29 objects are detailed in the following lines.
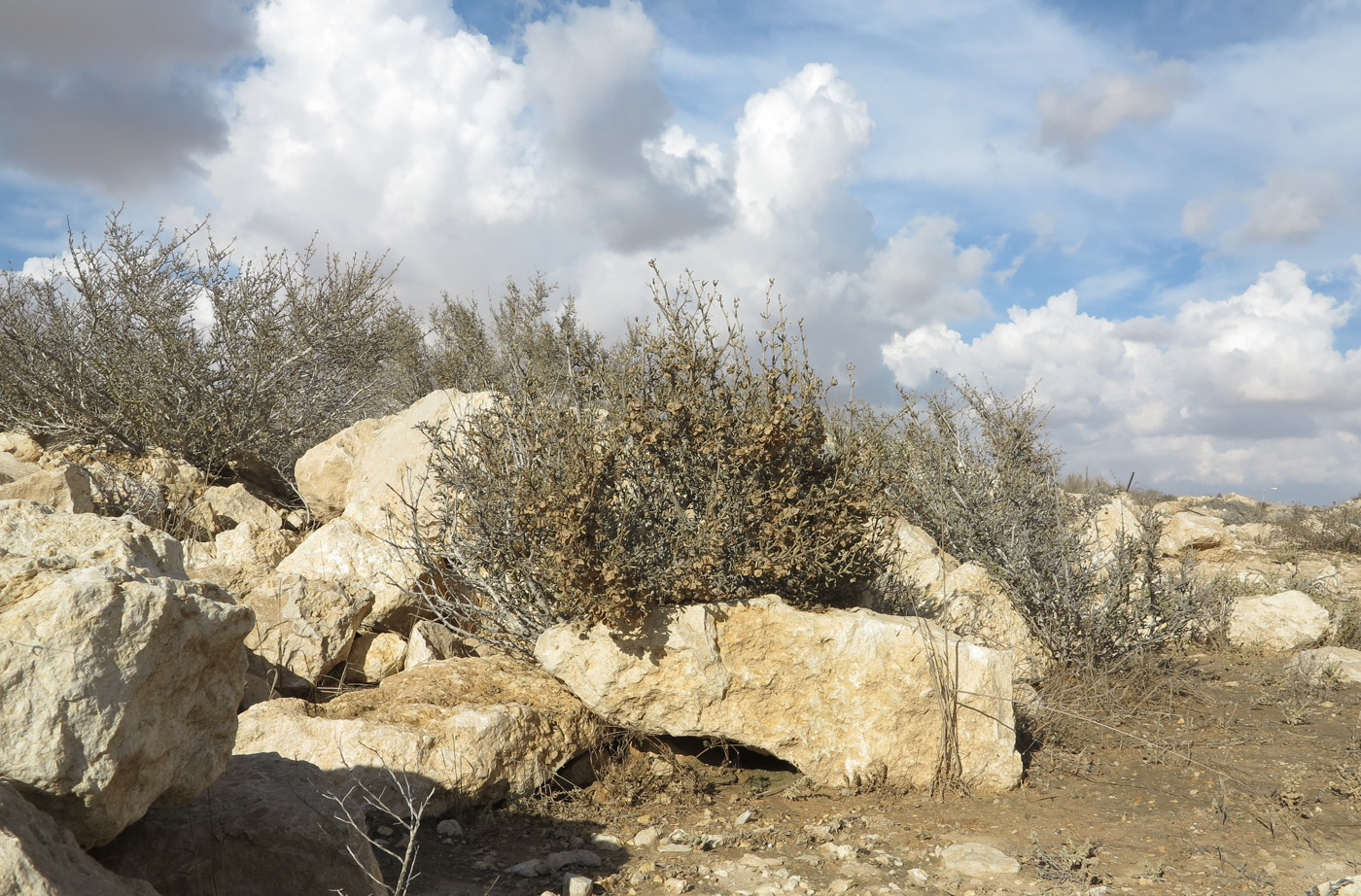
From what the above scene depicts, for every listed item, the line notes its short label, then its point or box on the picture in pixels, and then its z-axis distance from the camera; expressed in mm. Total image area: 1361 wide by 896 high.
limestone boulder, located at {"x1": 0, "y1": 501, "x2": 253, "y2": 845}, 2393
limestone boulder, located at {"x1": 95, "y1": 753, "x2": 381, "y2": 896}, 2980
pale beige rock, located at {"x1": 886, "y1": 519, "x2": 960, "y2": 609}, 7238
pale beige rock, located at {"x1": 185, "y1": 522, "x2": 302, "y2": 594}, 6773
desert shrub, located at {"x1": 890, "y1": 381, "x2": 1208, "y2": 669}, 7371
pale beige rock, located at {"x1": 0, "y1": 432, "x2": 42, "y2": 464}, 9227
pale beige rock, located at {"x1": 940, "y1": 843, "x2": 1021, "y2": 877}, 4109
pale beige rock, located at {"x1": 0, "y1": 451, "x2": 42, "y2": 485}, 7492
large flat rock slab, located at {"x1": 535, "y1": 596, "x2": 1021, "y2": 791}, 5094
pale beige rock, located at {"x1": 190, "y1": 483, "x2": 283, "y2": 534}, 8375
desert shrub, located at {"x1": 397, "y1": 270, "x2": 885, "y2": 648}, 5098
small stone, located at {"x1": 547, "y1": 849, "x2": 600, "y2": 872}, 4156
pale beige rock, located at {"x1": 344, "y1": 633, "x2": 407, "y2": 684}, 6191
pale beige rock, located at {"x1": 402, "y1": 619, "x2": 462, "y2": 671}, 6000
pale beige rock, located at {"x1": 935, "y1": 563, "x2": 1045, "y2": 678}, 7062
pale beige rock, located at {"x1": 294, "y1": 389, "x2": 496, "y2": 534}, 7184
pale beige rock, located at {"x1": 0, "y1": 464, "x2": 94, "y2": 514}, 6871
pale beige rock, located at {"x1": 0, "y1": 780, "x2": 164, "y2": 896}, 2059
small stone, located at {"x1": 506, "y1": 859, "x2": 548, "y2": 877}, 4066
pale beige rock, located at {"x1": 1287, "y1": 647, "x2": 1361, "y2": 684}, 7473
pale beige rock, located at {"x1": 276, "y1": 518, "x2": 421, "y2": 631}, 6520
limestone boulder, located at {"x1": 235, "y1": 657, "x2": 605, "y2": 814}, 4617
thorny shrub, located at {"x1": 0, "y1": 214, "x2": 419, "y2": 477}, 9961
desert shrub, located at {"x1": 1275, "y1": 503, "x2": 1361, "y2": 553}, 15000
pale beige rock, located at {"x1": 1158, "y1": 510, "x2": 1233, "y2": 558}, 12781
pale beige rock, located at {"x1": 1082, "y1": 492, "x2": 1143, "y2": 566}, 10087
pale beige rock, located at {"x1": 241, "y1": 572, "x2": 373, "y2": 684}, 5805
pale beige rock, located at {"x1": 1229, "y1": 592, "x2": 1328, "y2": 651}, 8609
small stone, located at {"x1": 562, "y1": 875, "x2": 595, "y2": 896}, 3779
